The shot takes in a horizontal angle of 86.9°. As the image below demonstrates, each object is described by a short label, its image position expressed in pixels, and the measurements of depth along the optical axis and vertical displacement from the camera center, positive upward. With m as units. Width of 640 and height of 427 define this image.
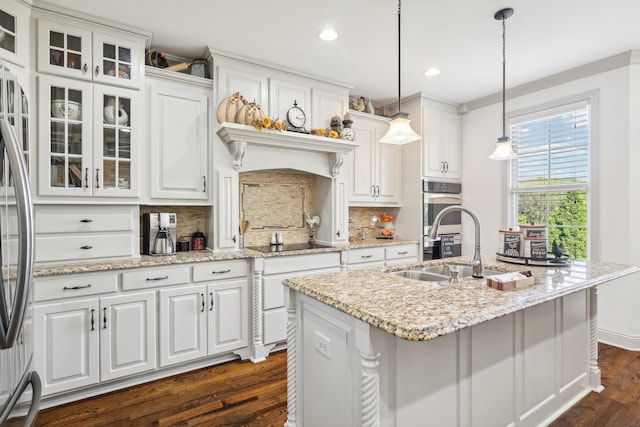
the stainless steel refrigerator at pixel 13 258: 0.95 -0.14
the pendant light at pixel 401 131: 2.07 +0.49
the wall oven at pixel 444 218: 4.18 -0.09
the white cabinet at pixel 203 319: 2.63 -0.88
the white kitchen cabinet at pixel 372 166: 4.04 +0.56
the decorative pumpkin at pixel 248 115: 3.01 +0.86
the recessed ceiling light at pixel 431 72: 3.43 +1.44
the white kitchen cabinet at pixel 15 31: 2.11 +1.16
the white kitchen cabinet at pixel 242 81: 3.05 +1.22
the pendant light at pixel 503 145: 2.43 +0.49
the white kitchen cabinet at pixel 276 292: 3.01 -0.73
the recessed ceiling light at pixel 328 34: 2.69 +1.44
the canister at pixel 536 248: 2.27 -0.25
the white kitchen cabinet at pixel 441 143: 4.22 +0.87
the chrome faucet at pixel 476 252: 1.90 -0.24
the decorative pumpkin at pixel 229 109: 2.99 +0.91
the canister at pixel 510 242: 2.36 -0.23
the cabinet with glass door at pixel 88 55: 2.36 +1.16
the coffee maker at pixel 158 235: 2.84 -0.20
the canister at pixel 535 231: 2.29 -0.14
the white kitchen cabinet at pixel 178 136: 2.81 +0.65
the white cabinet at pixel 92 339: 2.21 -0.89
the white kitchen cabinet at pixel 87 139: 2.35 +0.54
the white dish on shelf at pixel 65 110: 2.39 +0.73
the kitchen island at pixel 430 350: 1.29 -0.66
